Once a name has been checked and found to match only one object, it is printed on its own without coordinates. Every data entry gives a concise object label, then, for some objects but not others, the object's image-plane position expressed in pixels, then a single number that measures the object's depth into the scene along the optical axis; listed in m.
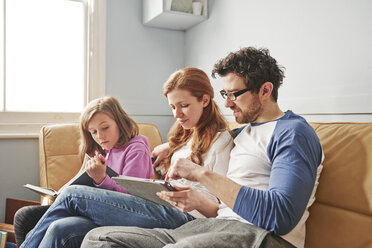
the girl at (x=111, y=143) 1.58
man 1.00
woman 1.34
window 2.41
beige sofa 1.12
